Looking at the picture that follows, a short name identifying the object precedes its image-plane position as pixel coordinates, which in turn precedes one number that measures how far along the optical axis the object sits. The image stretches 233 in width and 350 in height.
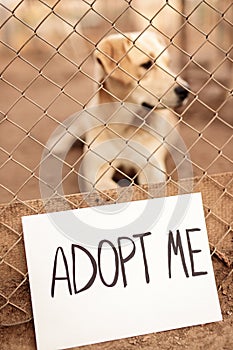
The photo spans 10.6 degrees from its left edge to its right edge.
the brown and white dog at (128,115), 2.51
